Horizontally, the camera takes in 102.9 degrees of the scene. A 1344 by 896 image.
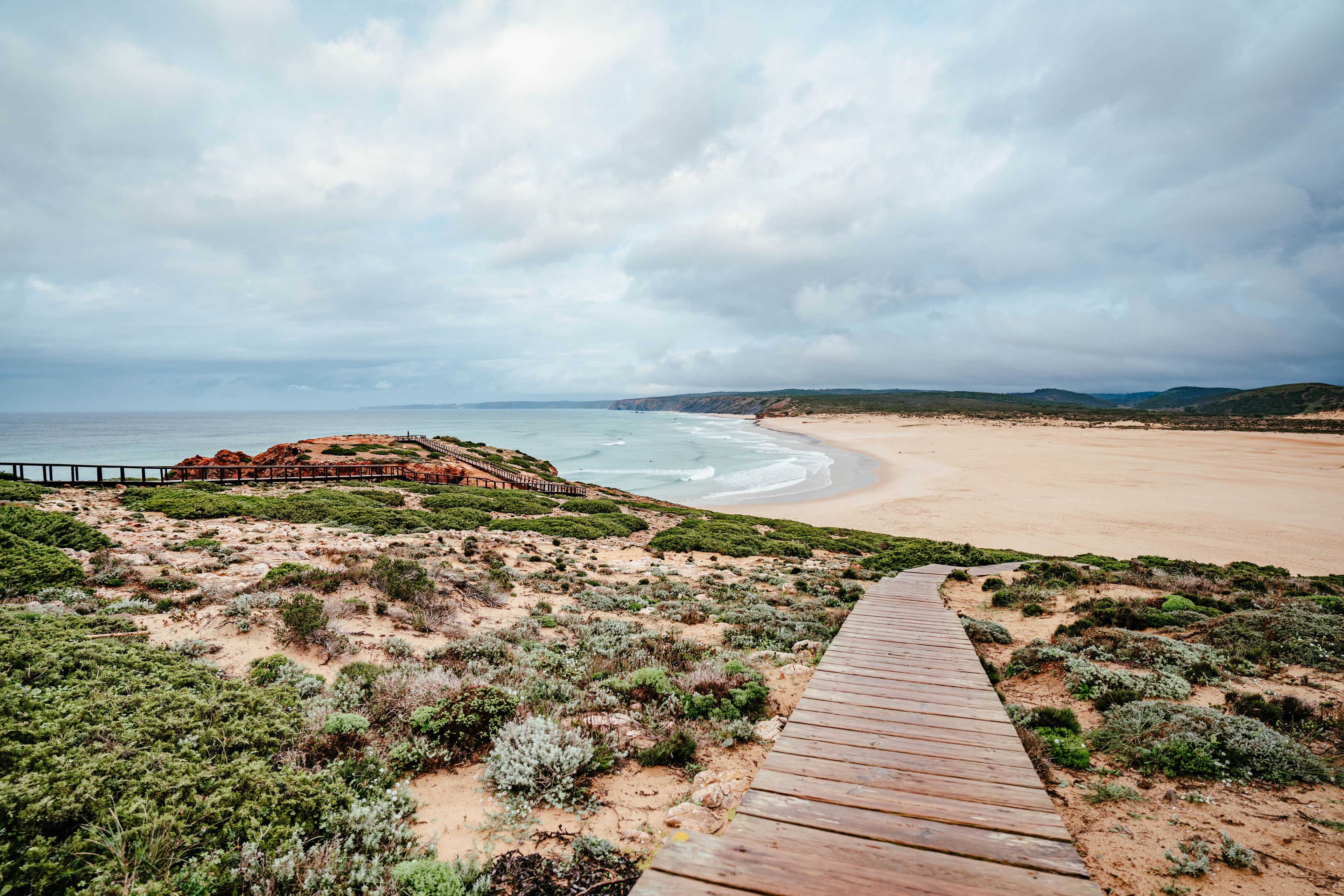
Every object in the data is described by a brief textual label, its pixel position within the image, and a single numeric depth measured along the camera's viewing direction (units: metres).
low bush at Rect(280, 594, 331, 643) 6.59
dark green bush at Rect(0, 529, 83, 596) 6.92
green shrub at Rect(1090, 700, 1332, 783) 4.71
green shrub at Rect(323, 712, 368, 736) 4.61
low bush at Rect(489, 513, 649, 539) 19.09
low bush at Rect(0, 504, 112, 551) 9.01
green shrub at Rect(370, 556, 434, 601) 8.73
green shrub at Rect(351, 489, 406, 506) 21.63
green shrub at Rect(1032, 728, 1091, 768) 5.09
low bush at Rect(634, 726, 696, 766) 4.81
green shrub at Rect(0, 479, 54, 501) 14.66
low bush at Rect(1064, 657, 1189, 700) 6.28
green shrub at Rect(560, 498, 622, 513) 25.62
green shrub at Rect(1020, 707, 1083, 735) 5.69
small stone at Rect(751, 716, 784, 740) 5.47
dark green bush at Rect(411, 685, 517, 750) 4.90
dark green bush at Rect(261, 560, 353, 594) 8.66
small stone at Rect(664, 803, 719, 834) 4.01
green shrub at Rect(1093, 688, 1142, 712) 6.13
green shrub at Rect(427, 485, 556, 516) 22.36
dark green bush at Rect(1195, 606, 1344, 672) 7.09
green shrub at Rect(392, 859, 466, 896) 3.21
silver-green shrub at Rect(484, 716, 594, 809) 4.30
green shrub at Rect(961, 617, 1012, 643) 8.76
